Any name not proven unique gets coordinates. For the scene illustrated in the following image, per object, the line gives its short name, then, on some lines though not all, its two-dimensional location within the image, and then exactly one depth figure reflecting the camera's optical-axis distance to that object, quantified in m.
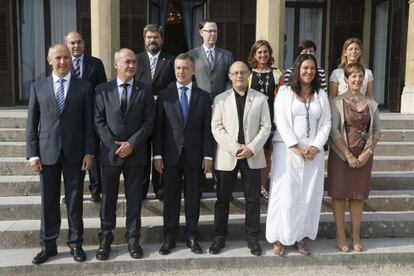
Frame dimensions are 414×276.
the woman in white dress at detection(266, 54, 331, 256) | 3.93
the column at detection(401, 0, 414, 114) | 8.60
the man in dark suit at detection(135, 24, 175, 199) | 4.40
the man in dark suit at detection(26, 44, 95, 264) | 3.70
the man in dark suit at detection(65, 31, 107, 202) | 4.36
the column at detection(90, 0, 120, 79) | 7.71
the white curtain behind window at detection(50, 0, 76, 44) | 10.17
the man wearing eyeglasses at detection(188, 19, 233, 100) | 4.57
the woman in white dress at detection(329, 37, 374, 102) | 4.48
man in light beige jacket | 3.92
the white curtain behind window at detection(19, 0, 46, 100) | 10.12
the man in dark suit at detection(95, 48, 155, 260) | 3.78
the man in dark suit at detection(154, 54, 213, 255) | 3.97
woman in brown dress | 4.04
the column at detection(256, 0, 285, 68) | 7.79
